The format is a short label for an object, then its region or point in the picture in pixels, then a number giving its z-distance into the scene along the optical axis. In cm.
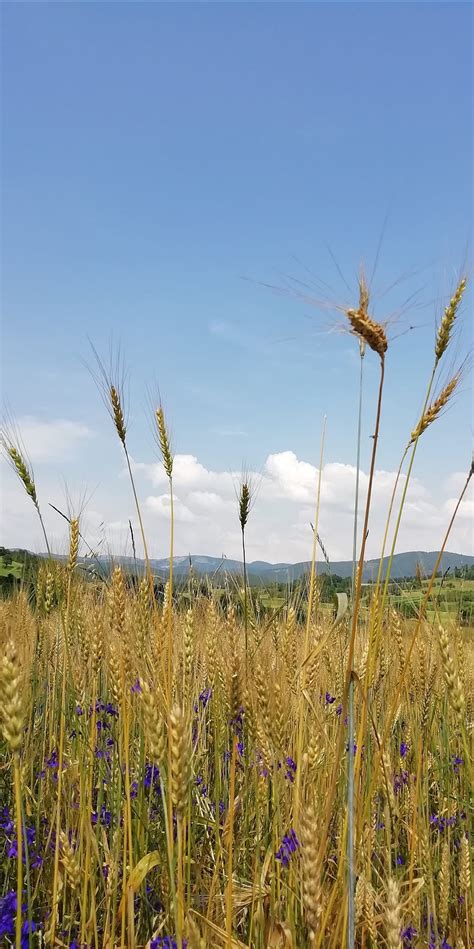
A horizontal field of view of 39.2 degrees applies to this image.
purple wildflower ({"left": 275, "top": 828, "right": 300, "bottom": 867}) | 65
